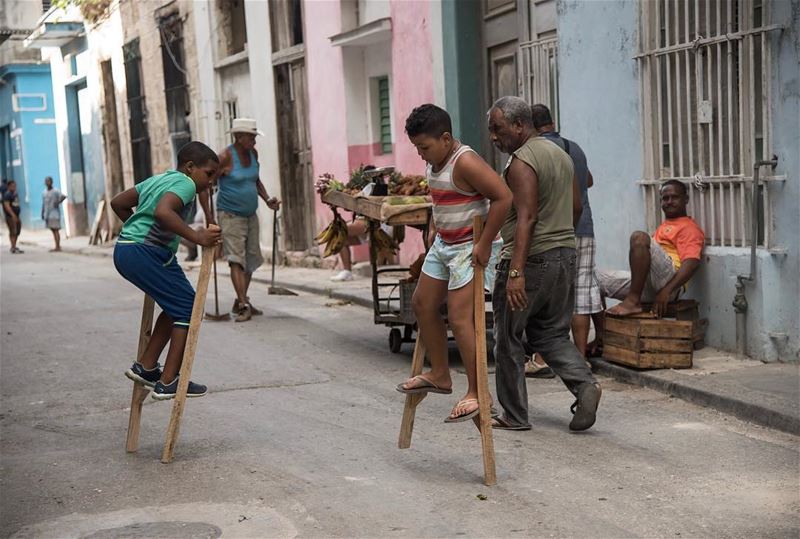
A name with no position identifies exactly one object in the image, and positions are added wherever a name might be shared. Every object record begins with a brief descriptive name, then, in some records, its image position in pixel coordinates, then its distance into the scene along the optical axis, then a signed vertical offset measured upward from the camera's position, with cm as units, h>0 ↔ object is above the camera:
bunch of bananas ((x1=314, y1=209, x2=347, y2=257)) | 1090 -79
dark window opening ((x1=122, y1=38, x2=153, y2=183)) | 2722 +104
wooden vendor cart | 889 -64
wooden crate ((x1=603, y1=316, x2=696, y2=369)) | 833 -150
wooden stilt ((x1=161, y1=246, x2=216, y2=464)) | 627 -110
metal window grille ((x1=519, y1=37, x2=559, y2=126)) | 1192 +66
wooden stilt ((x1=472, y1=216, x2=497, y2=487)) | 569 -121
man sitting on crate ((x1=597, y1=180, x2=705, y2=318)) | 871 -98
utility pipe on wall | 838 -126
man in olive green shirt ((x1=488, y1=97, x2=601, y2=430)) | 662 -76
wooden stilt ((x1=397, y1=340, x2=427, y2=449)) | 619 -140
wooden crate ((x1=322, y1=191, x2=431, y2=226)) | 889 -50
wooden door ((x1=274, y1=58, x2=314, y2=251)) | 1881 -11
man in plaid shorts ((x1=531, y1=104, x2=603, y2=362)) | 804 -81
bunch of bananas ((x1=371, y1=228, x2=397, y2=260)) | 1027 -86
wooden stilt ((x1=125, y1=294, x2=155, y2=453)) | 664 -133
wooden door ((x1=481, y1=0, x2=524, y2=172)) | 1319 +99
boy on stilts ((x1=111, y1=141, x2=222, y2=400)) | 652 -53
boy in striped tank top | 600 -46
